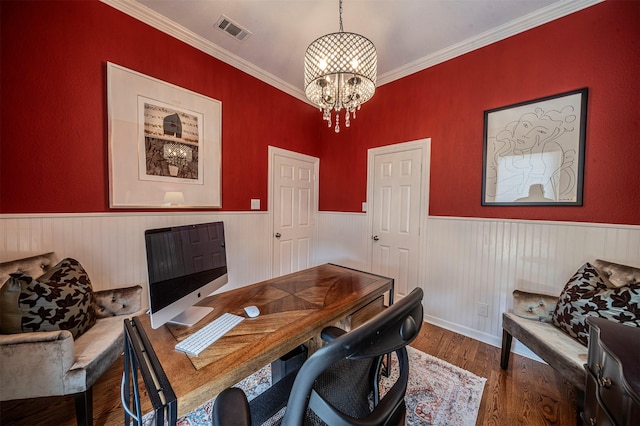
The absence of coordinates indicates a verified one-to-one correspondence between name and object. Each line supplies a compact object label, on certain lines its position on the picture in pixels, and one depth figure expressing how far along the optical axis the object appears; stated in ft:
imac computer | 3.05
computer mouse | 3.77
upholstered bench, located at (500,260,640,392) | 4.40
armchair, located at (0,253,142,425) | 3.77
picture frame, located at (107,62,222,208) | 6.37
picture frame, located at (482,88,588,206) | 6.07
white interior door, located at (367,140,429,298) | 8.93
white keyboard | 2.87
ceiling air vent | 7.04
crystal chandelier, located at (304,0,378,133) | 5.08
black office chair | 1.51
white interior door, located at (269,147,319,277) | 10.57
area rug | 4.60
